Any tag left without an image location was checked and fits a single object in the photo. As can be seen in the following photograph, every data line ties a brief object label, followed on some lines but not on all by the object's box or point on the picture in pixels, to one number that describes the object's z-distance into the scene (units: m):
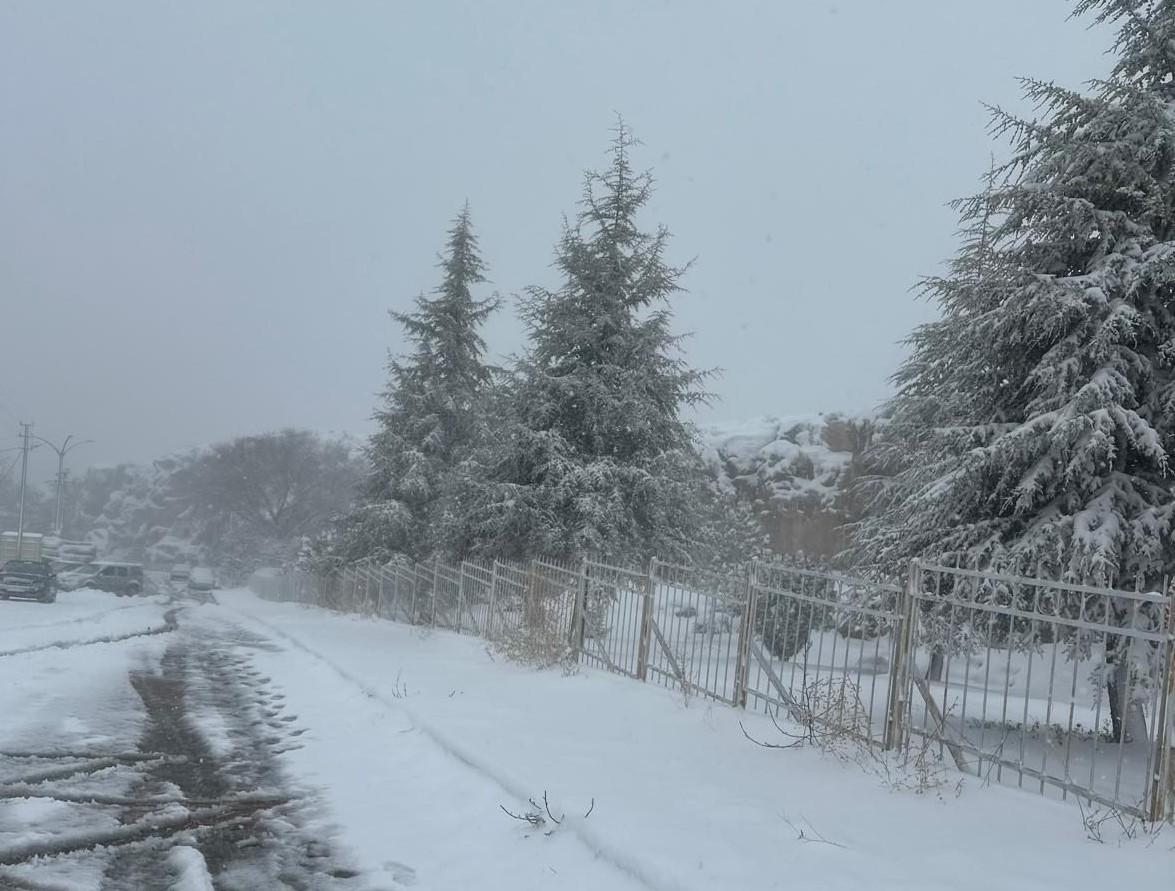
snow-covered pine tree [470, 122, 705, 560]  18.09
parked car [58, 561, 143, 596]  44.44
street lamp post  81.67
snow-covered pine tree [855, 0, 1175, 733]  8.69
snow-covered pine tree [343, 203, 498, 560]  28.31
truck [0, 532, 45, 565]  47.66
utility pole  59.81
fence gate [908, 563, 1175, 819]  5.40
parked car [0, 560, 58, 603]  29.27
